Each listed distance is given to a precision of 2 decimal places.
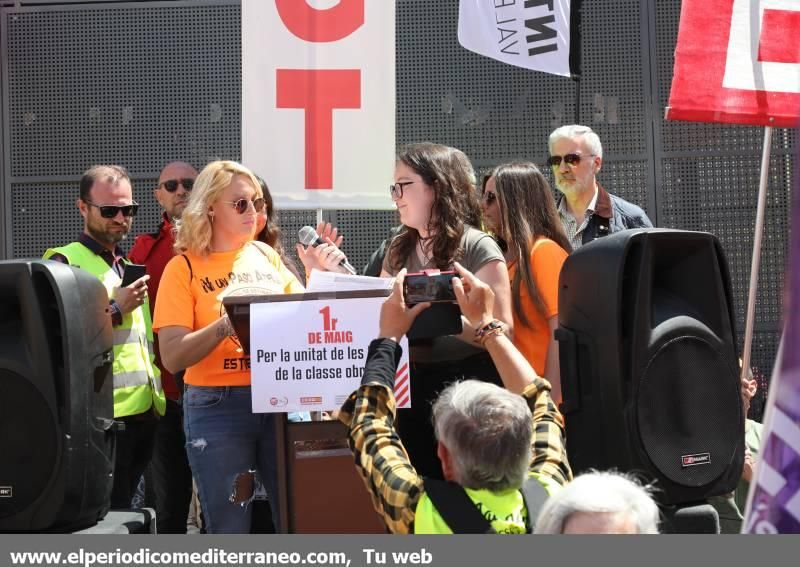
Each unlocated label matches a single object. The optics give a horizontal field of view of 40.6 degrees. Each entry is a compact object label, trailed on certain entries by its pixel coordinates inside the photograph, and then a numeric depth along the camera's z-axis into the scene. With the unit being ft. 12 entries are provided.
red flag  16.39
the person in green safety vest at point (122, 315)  14.76
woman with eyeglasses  12.10
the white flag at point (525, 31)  18.20
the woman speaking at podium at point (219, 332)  12.57
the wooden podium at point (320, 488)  12.15
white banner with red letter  16.19
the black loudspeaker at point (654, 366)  10.15
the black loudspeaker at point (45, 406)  10.68
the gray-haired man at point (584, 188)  16.29
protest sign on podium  11.60
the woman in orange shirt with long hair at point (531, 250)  13.23
